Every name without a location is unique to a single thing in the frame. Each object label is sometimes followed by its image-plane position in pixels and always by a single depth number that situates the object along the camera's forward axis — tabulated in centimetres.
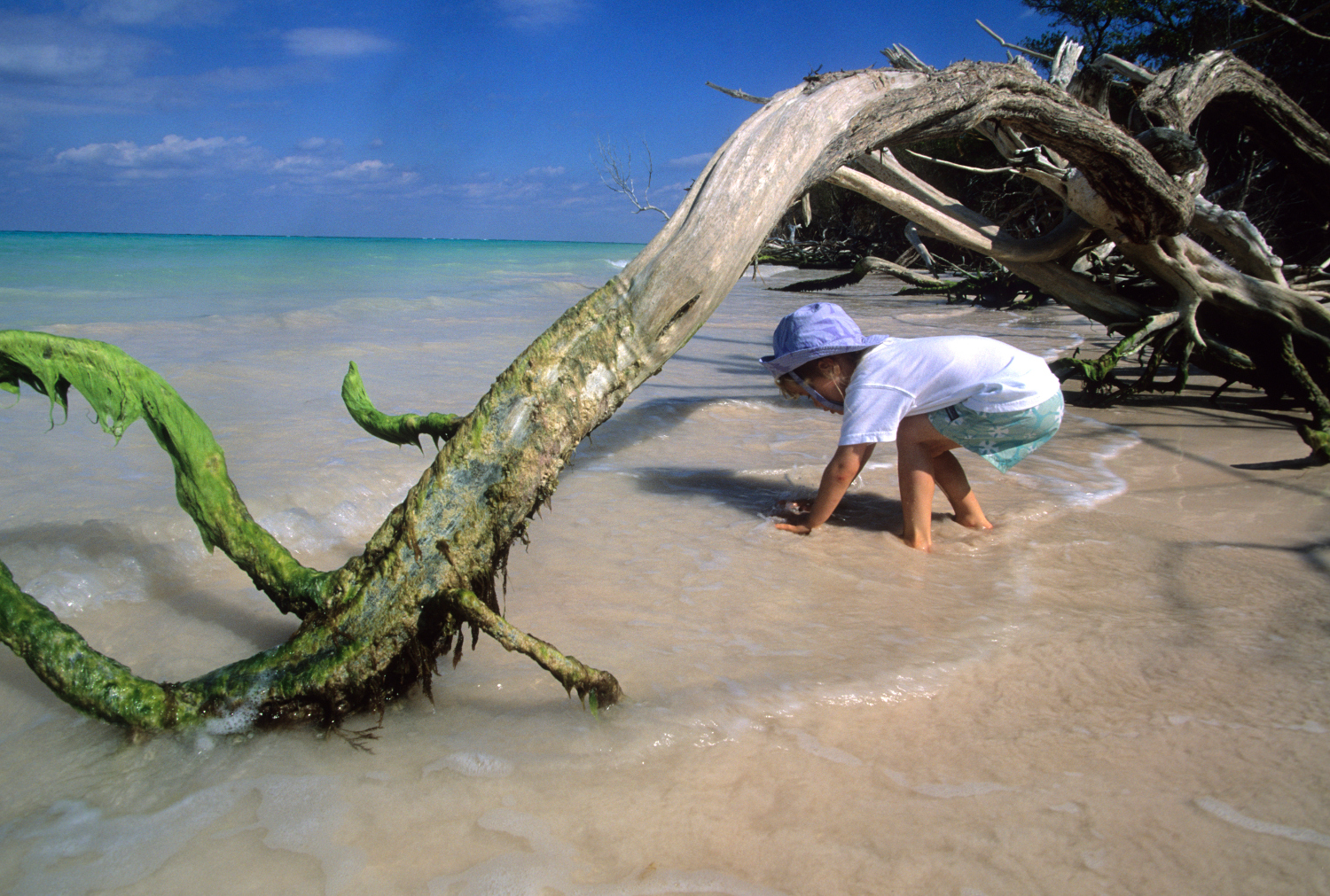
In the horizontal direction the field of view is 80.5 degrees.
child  299
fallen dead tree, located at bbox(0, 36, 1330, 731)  181
